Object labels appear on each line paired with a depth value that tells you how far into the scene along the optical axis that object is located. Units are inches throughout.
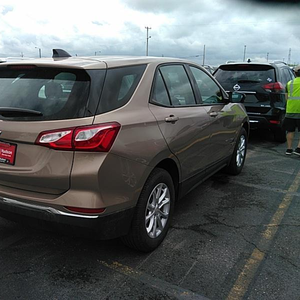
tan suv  91.2
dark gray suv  279.7
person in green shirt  254.1
